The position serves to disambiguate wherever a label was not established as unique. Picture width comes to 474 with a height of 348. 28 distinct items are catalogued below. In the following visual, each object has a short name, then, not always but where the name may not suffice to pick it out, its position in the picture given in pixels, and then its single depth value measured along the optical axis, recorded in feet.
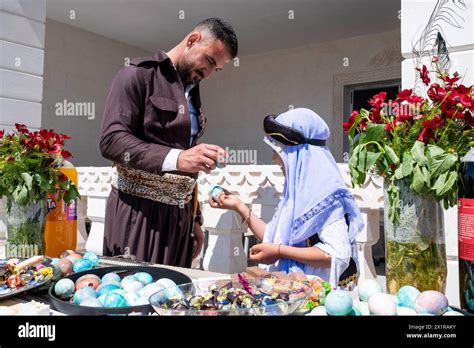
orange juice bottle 5.03
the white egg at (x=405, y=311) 2.30
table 2.98
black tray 2.39
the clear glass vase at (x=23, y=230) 4.59
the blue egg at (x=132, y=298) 2.61
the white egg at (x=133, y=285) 2.92
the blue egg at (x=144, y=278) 3.22
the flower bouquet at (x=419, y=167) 2.63
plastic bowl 2.20
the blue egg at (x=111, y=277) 3.21
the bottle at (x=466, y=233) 2.47
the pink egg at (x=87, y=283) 3.02
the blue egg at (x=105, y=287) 2.83
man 5.14
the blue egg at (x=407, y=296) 2.44
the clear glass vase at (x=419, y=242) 2.70
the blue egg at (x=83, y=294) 2.68
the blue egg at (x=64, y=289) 2.88
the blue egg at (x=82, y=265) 3.77
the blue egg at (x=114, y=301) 2.51
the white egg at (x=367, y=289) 2.79
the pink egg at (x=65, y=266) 3.57
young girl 5.07
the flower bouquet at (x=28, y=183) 4.58
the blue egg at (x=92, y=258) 3.92
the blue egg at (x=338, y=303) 2.33
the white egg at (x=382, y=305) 2.28
